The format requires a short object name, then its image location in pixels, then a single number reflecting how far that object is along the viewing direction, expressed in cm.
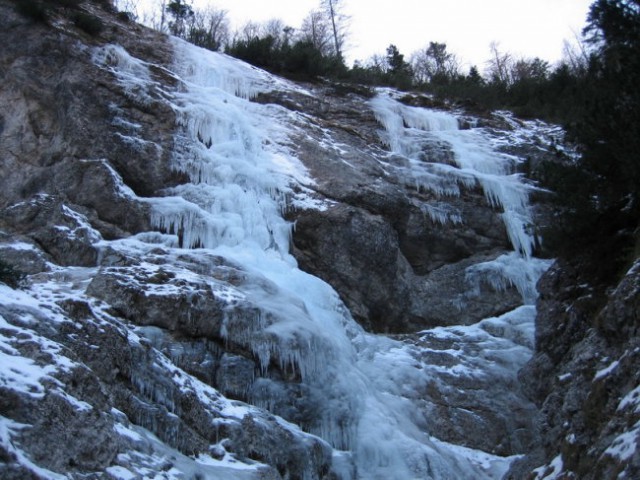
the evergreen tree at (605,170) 927
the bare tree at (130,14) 2021
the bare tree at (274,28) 3392
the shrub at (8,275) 786
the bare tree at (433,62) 3444
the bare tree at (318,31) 3283
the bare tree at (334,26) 3288
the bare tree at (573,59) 3053
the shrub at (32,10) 1631
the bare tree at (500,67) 3632
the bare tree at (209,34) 2353
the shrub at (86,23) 1700
